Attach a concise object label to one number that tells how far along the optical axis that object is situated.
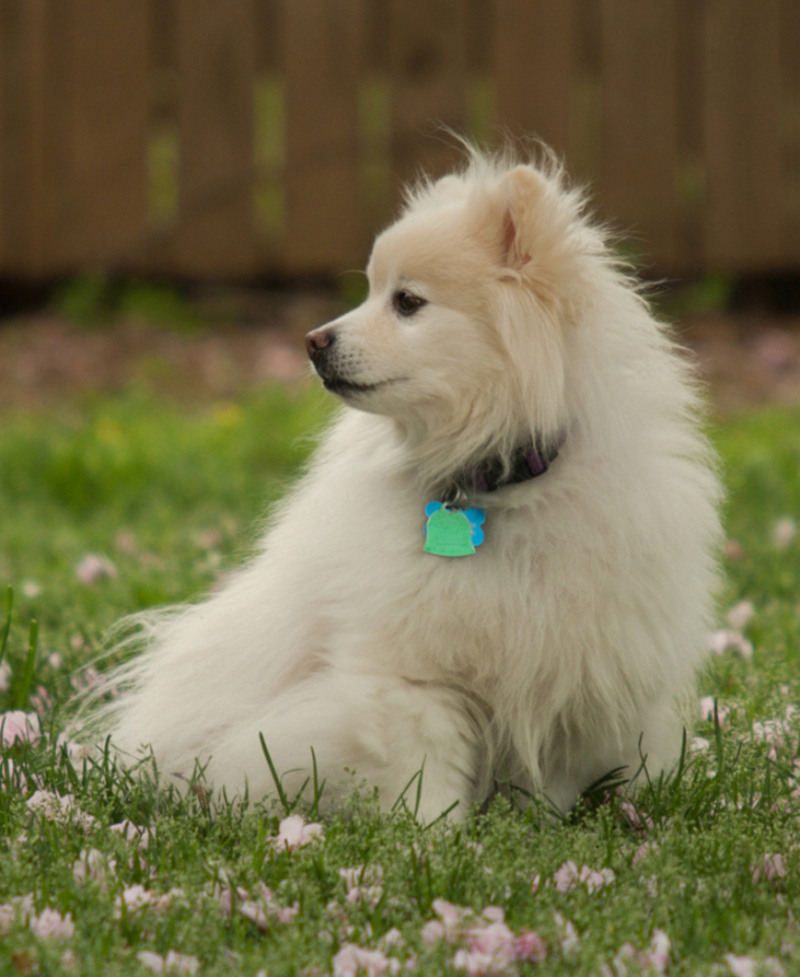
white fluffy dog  5.01
